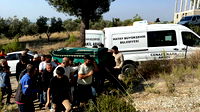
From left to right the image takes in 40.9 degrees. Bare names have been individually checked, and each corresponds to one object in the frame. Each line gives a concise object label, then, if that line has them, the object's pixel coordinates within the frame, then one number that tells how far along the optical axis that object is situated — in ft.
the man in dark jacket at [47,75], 24.97
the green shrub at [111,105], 15.20
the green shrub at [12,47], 71.99
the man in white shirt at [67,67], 23.47
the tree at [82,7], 66.69
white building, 133.30
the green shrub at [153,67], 34.57
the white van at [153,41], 36.01
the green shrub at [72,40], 80.73
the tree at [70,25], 151.12
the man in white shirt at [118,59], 29.39
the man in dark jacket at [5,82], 28.25
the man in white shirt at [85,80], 22.99
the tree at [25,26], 140.15
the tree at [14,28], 142.56
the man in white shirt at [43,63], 26.98
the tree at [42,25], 138.10
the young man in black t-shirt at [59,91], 20.08
